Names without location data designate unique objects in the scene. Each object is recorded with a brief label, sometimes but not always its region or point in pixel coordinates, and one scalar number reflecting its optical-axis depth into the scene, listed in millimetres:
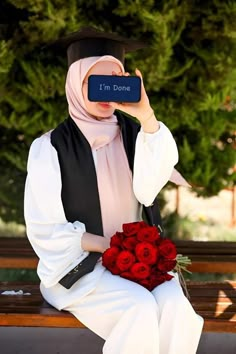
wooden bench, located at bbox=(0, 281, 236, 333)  3195
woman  2922
